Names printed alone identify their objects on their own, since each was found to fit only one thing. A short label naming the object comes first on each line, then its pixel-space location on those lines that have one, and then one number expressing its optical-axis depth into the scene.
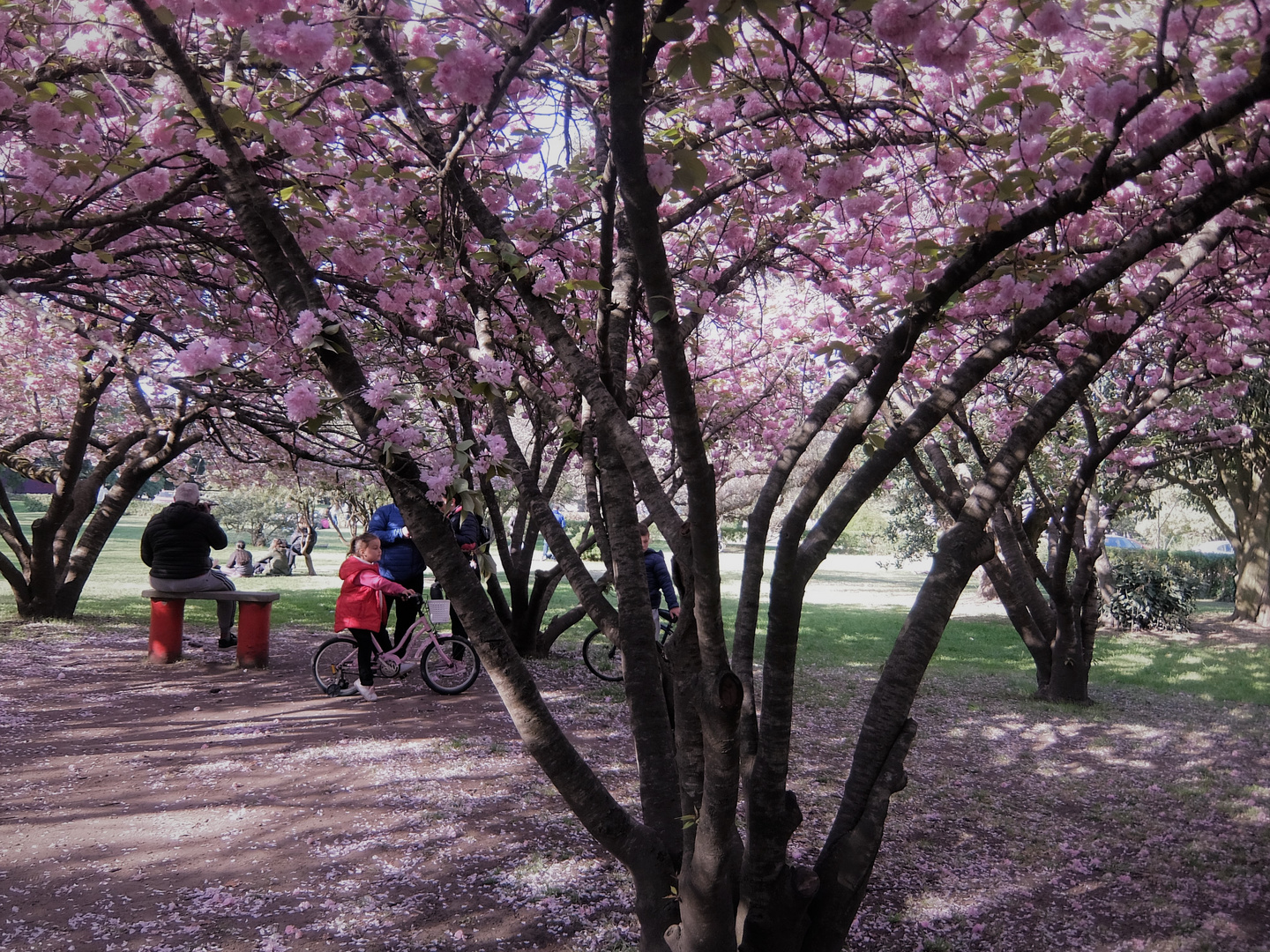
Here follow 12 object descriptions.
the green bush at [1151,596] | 13.41
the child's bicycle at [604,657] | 7.50
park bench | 7.21
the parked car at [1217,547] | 40.54
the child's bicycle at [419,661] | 6.38
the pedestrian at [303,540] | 20.39
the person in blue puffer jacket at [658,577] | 7.11
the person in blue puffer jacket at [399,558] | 6.68
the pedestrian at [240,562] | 15.59
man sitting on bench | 7.20
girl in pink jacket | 6.11
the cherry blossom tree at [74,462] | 8.01
